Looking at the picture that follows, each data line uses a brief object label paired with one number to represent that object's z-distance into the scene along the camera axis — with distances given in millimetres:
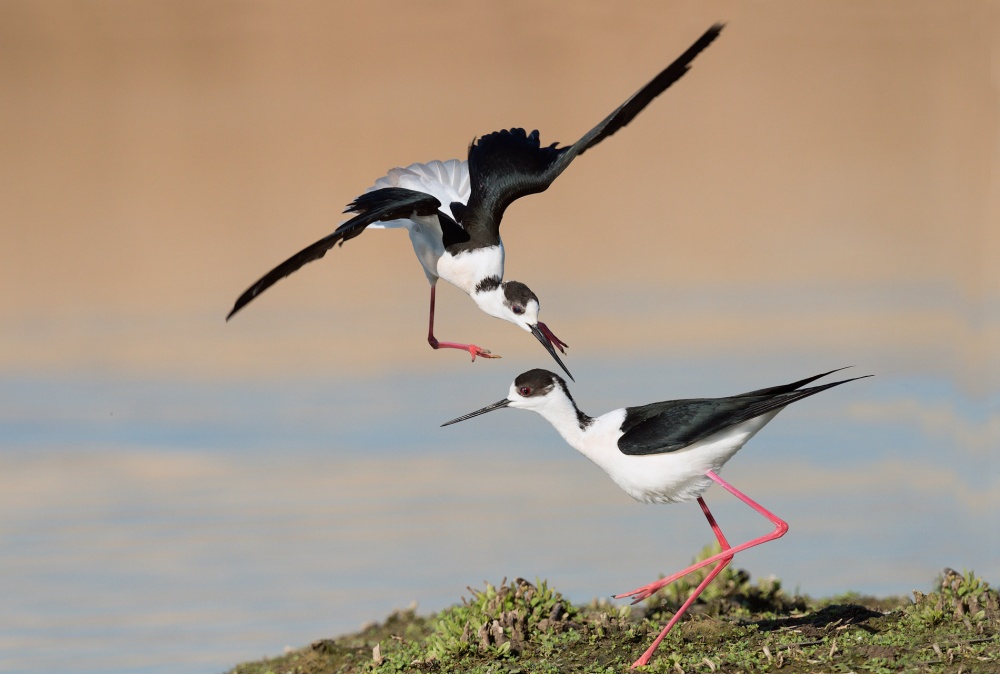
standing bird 9289
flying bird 11062
